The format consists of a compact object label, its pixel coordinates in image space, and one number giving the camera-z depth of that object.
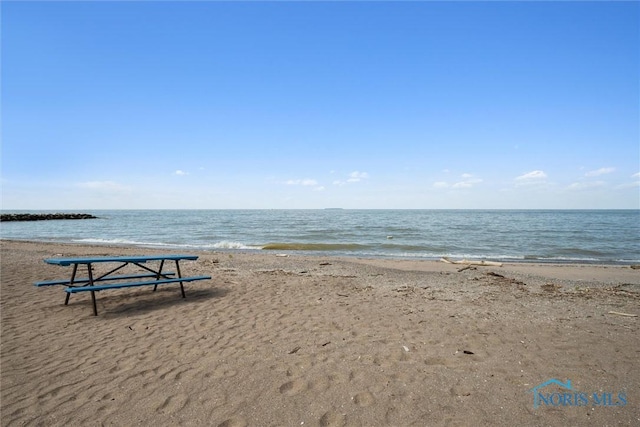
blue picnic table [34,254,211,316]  5.82
